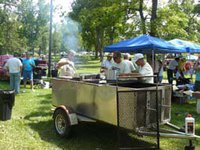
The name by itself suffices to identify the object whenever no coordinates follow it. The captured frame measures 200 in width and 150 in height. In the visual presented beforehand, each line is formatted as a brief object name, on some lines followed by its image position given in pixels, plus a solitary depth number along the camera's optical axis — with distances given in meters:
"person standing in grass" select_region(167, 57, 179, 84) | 13.16
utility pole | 15.76
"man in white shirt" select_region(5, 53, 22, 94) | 10.20
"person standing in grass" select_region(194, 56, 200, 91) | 7.78
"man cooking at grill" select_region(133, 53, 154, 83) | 5.78
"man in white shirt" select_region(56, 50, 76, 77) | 6.88
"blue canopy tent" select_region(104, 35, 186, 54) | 9.22
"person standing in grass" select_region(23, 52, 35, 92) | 11.37
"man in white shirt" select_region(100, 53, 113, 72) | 7.93
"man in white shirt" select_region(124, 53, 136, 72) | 6.39
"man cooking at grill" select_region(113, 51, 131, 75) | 6.27
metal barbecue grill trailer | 4.46
